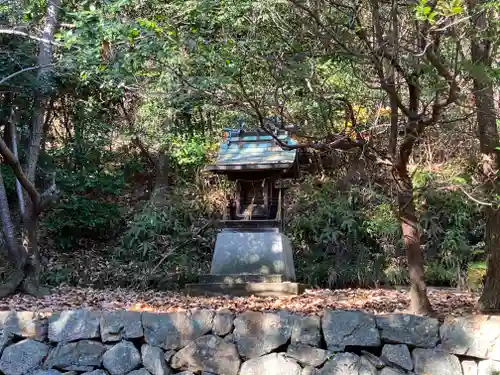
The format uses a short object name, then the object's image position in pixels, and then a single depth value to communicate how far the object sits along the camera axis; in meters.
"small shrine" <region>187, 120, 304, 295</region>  7.42
